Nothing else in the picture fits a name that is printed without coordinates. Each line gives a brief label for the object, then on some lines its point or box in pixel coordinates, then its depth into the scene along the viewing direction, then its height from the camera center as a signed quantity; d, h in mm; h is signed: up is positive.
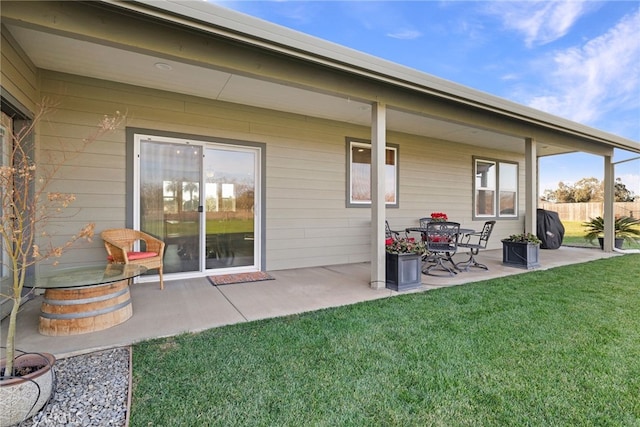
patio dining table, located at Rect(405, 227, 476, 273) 5090 -334
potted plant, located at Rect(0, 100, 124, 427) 1504 -881
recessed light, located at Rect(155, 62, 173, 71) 3480 +1681
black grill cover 8016 -458
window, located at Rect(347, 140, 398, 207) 5925 +788
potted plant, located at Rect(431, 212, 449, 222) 5975 -108
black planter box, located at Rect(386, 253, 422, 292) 4007 -807
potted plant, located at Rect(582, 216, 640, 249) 7754 -483
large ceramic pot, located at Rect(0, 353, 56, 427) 1490 -940
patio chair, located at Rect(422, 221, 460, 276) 4750 -491
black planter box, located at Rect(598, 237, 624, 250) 7766 -781
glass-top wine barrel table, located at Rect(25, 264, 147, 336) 2568 -810
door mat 4312 -999
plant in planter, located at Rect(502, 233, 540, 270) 5355 -708
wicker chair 3697 -482
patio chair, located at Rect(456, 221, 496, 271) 5081 -935
